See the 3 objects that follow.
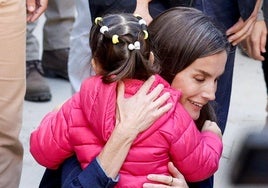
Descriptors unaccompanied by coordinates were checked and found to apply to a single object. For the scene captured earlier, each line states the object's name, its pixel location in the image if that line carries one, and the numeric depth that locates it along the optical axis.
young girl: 2.71
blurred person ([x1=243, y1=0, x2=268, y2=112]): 4.53
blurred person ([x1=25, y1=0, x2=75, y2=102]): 7.50
